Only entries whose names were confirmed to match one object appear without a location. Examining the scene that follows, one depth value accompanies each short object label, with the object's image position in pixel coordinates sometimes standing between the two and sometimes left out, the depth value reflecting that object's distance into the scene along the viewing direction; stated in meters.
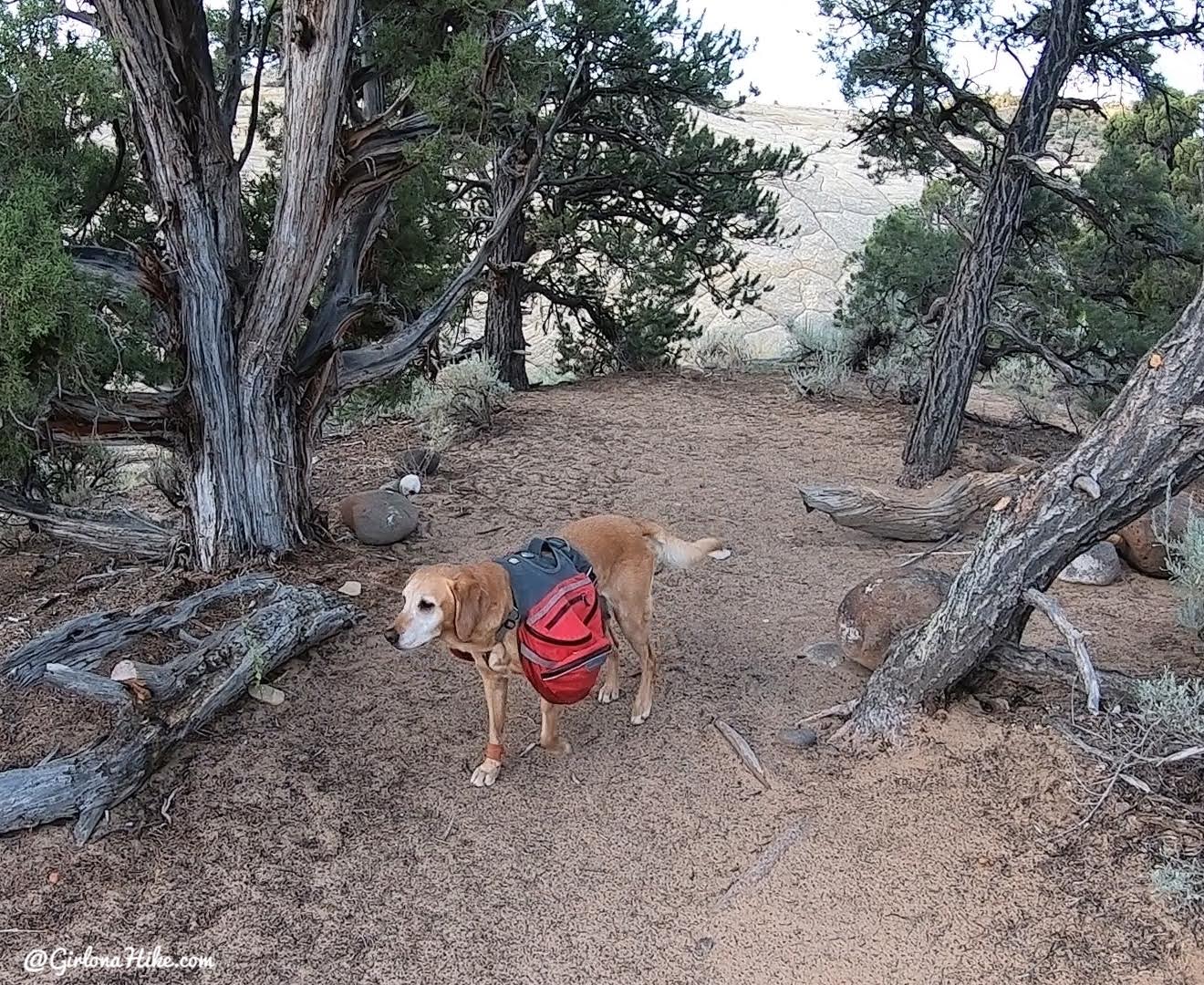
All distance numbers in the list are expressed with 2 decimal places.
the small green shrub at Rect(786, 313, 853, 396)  11.81
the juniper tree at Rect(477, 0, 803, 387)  9.87
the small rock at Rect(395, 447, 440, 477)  8.54
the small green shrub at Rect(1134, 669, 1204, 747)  3.50
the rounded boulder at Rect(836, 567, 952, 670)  4.66
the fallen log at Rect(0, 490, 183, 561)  6.17
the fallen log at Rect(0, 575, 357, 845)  3.69
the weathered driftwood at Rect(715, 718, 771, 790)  4.11
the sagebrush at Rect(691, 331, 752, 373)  13.58
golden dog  3.74
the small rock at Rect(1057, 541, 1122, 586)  6.05
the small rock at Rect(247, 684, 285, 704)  4.68
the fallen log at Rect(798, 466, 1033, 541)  6.84
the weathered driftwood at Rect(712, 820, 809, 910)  3.46
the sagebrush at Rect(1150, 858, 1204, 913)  3.13
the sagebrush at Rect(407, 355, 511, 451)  9.98
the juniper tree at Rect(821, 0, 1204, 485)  7.44
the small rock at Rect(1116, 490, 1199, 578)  6.09
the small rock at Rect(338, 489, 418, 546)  6.84
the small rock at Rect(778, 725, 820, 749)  4.31
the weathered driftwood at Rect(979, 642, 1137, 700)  4.03
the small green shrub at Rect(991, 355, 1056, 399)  11.52
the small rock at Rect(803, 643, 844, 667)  5.06
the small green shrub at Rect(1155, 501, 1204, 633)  4.68
